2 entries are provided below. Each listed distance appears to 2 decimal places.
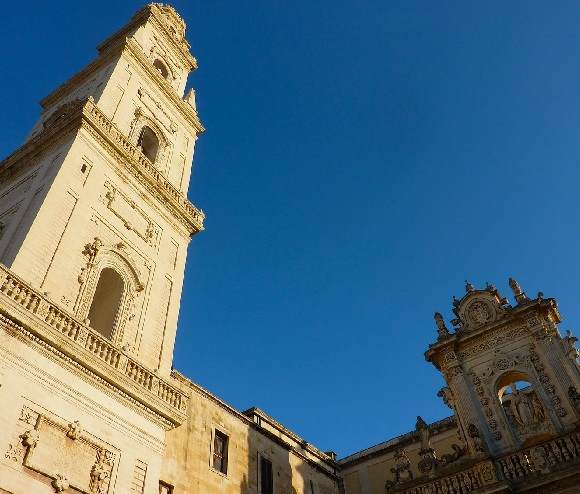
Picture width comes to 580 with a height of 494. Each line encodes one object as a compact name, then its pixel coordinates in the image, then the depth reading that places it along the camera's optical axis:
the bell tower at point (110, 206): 14.88
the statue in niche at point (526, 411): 20.06
